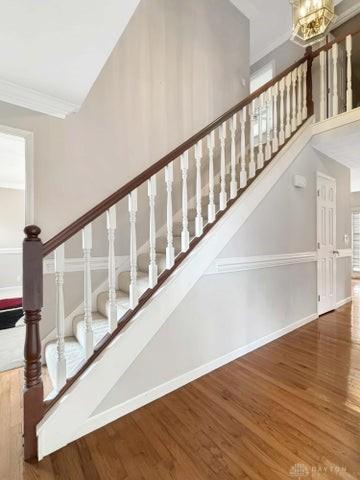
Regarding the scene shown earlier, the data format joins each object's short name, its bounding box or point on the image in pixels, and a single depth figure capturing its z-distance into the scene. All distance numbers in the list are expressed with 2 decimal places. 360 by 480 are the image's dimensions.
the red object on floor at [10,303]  4.30
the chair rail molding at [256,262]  2.21
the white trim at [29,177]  2.19
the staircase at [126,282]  1.34
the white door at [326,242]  3.55
